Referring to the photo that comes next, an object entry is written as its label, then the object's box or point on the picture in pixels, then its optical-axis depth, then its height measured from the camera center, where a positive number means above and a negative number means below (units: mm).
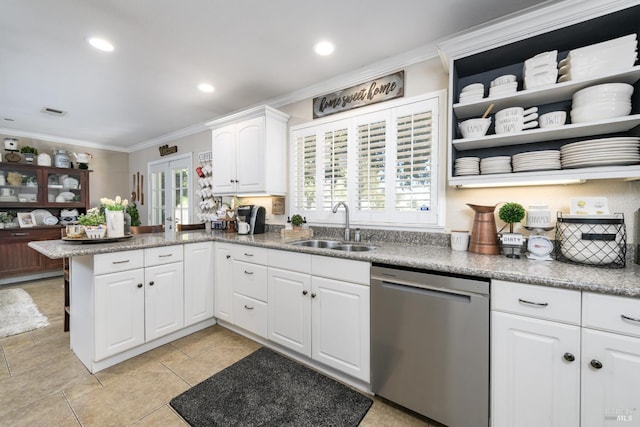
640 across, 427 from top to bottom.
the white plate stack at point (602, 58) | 1322 +789
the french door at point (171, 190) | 4449 +358
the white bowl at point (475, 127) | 1713 +543
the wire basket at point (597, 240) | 1333 -158
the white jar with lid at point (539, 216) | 1588 -38
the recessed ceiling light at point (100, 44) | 2022 +1311
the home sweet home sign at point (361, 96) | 2297 +1083
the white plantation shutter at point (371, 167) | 2334 +392
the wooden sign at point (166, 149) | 4586 +1076
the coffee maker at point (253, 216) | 2988 -66
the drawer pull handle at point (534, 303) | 1178 -422
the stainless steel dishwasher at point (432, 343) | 1331 -731
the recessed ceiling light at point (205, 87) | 2812 +1334
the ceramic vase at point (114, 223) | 2168 -106
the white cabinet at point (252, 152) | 2852 +665
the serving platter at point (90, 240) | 2037 -232
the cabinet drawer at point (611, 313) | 1029 -416
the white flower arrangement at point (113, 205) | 2189 +45
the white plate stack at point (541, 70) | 1497 +809
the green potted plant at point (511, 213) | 1658 -20
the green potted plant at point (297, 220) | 2670 -100
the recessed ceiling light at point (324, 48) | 2086 +1312
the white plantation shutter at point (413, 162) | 2111 +395
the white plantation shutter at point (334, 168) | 2580 +422
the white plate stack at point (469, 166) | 1767 +295
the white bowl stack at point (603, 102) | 1350 +565
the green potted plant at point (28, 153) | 4357 +963
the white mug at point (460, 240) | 1877 -215
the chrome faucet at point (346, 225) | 2414 -137
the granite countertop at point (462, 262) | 1120 -293
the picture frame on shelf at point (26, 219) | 4289 -141
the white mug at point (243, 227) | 2967 -190
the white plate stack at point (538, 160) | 1528 +291
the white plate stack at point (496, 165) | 1678 +291
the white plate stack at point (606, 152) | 1326 +298
